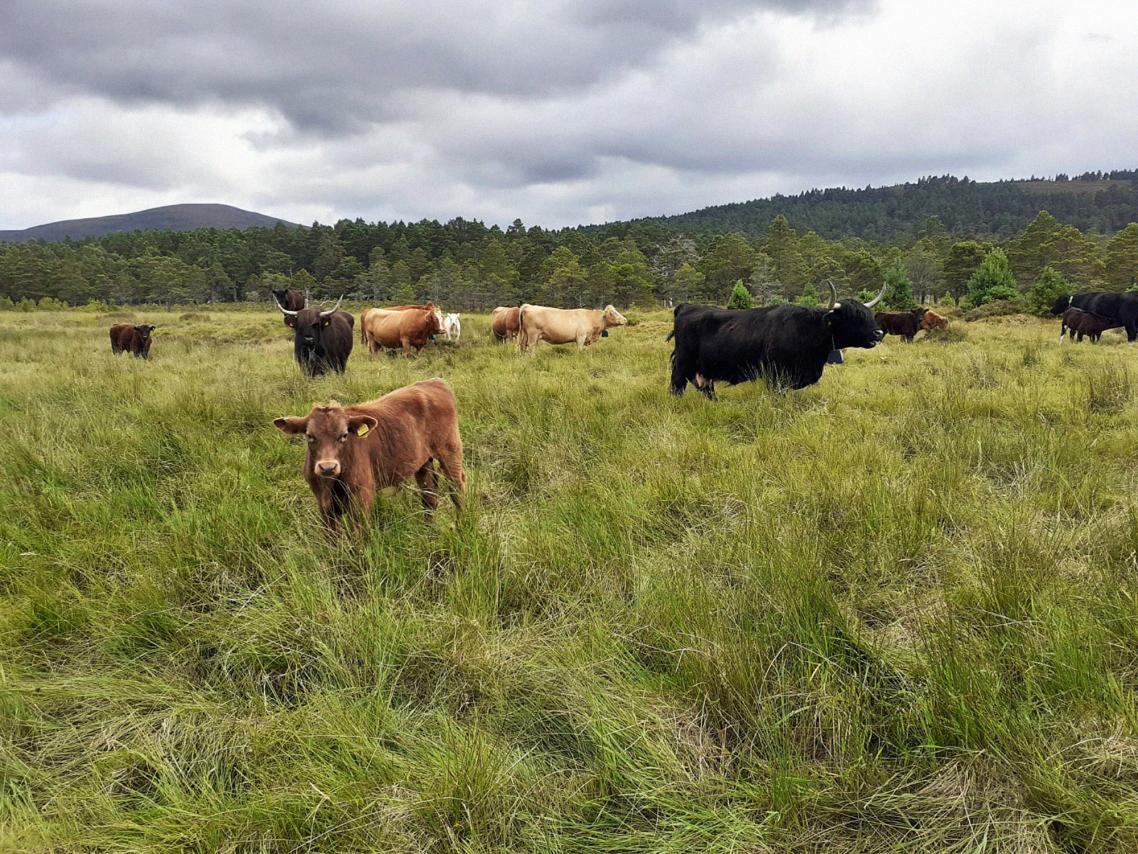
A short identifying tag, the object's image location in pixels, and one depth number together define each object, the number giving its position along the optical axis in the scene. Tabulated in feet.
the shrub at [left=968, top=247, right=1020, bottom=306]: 113.91
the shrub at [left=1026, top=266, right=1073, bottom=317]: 88.35
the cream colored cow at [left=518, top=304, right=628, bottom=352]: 56.54
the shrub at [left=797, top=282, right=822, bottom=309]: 110.68
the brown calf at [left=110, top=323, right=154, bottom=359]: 52.54
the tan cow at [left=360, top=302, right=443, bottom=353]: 54.47
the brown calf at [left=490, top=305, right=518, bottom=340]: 62.75
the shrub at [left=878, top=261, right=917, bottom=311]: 114.71
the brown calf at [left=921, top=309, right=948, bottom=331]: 69.41
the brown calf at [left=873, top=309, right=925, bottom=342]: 65.36
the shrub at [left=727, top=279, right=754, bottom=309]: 127.75
